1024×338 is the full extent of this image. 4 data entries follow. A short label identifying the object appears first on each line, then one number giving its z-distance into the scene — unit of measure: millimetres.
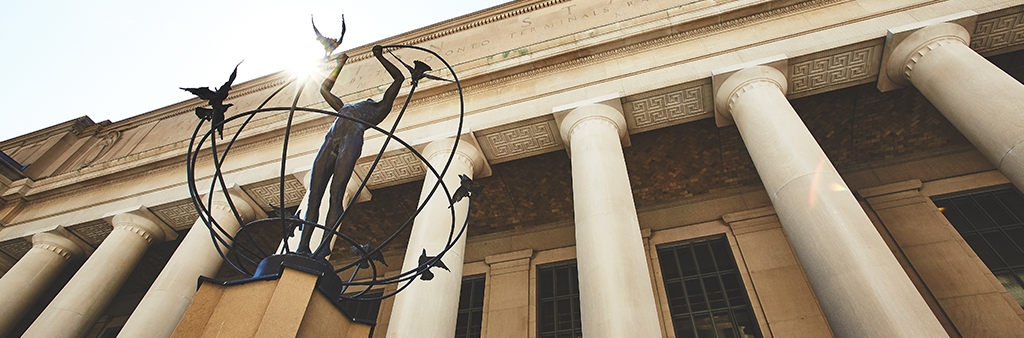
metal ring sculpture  2713
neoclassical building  6457
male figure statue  3445
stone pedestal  2260
